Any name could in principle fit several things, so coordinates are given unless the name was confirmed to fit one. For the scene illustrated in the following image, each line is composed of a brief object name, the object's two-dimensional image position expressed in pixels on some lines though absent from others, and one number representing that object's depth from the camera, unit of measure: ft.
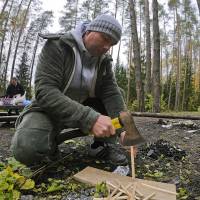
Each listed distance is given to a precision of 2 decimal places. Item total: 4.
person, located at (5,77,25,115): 24.75
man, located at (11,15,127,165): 5.69
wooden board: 5.10
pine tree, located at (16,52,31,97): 72.67
